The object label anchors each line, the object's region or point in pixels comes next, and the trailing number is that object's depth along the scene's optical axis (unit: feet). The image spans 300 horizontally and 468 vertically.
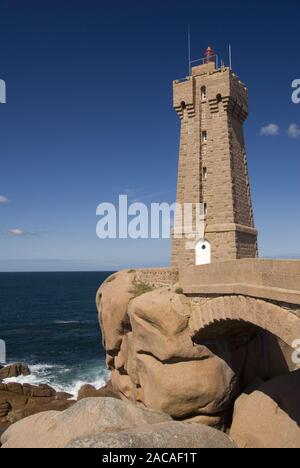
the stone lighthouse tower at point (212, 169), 76.54
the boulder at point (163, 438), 32.68
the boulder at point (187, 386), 53.78
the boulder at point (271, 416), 47.98
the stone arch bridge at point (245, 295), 35.50
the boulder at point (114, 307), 67.05
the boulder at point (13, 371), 115.34
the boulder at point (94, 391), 96.99
